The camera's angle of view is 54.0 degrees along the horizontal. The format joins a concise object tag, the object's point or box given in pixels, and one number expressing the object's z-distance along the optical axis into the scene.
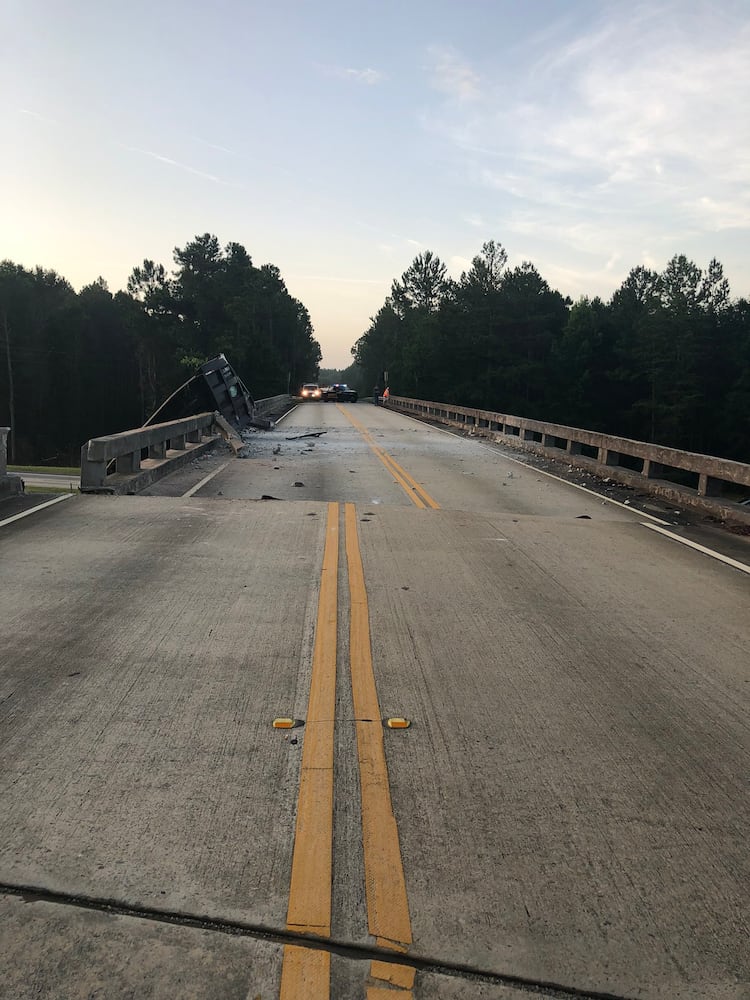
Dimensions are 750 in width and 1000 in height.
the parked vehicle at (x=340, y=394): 72.94
